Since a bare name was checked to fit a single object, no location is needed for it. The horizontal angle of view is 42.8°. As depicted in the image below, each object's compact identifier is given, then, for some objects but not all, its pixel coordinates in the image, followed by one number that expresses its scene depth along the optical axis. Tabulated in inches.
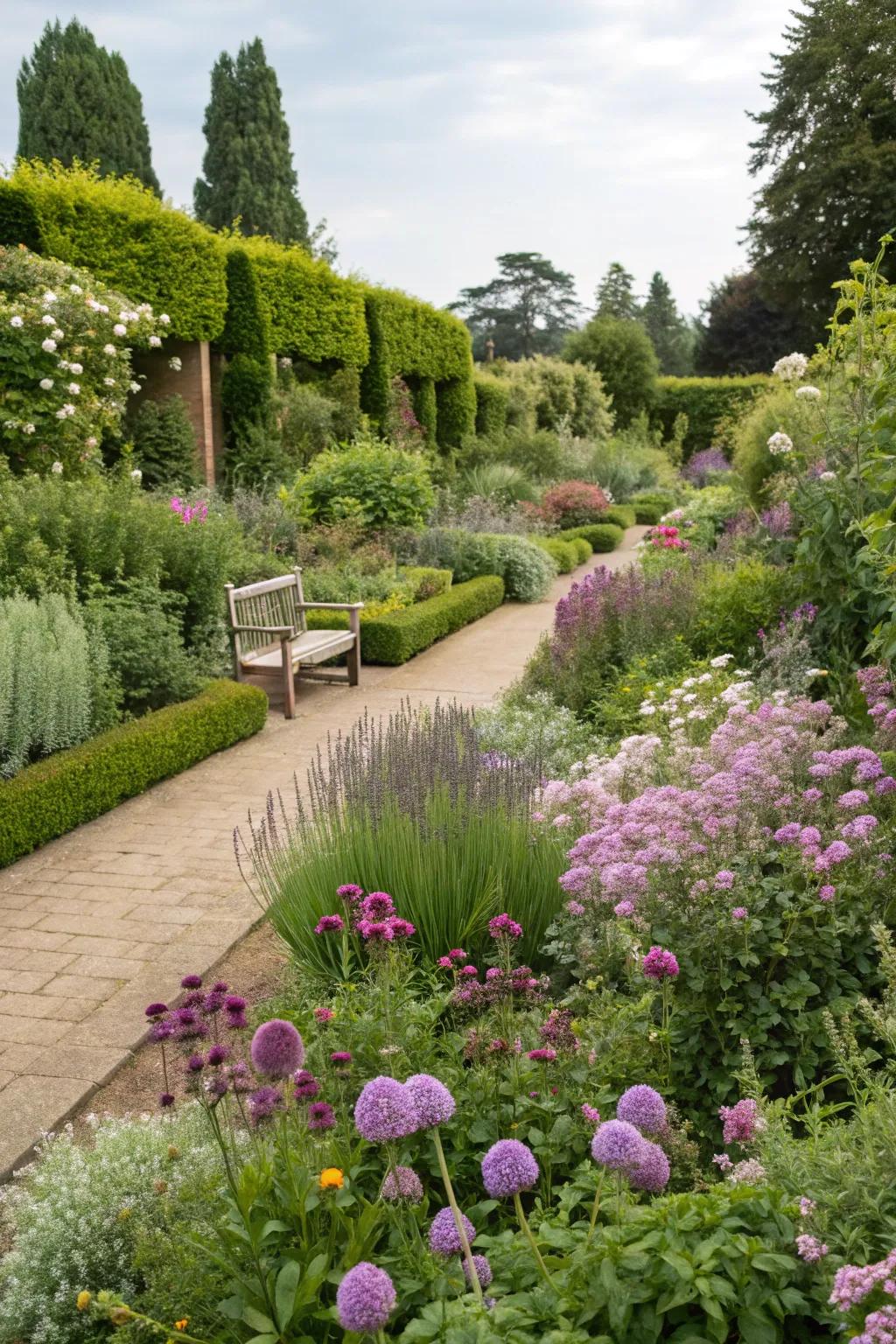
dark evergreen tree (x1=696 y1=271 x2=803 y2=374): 1569.9
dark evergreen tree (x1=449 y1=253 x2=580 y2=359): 2356.1
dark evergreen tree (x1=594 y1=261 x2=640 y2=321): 2234.3
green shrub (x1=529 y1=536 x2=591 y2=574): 636.1
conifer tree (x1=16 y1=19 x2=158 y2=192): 1085.8
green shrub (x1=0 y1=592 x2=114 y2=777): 235.0
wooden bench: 335.9
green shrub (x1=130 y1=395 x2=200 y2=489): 518.6
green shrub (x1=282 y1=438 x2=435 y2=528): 526.3
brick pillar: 549.6
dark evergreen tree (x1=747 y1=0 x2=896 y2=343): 1117.1
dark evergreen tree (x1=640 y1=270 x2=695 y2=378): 2346.2
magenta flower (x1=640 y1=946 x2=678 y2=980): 84.9
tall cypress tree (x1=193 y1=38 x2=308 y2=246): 1263.5
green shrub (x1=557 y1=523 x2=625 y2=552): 739.4
